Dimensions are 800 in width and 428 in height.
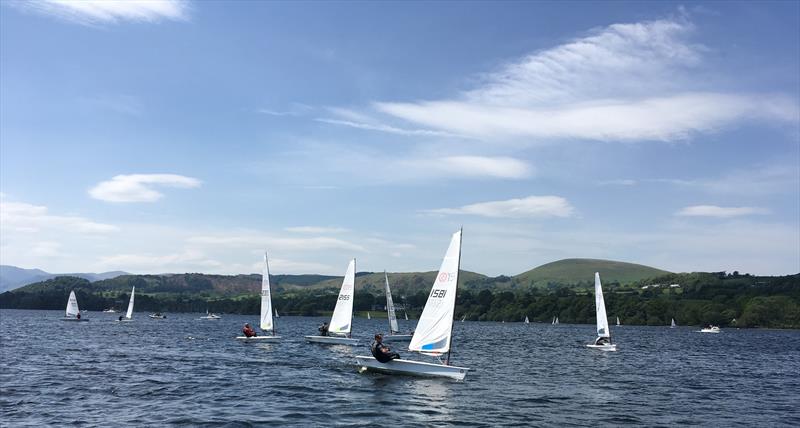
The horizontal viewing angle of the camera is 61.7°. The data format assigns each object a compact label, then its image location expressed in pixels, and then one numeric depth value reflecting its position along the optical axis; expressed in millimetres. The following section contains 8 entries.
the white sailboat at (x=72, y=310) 153200
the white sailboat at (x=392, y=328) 93438
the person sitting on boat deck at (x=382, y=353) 42375
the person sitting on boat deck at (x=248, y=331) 76688
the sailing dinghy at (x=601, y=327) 83438
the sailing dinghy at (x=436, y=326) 42031
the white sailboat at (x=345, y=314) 73438
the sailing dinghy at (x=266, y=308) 78562
